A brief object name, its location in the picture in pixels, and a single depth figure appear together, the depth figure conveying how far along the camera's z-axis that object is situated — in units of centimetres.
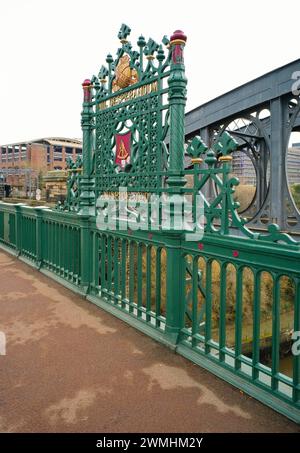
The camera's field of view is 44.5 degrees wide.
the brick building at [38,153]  7081
